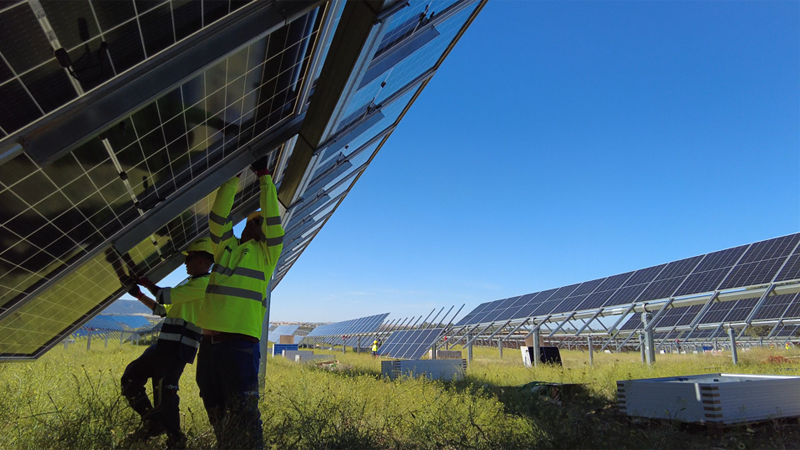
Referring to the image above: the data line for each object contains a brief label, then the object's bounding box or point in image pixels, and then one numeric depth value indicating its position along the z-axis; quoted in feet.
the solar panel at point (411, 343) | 61.12
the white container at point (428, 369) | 40.09
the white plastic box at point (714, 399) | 20.86
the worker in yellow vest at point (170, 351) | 13.14
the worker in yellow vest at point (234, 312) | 12.22
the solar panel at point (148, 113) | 7.88
